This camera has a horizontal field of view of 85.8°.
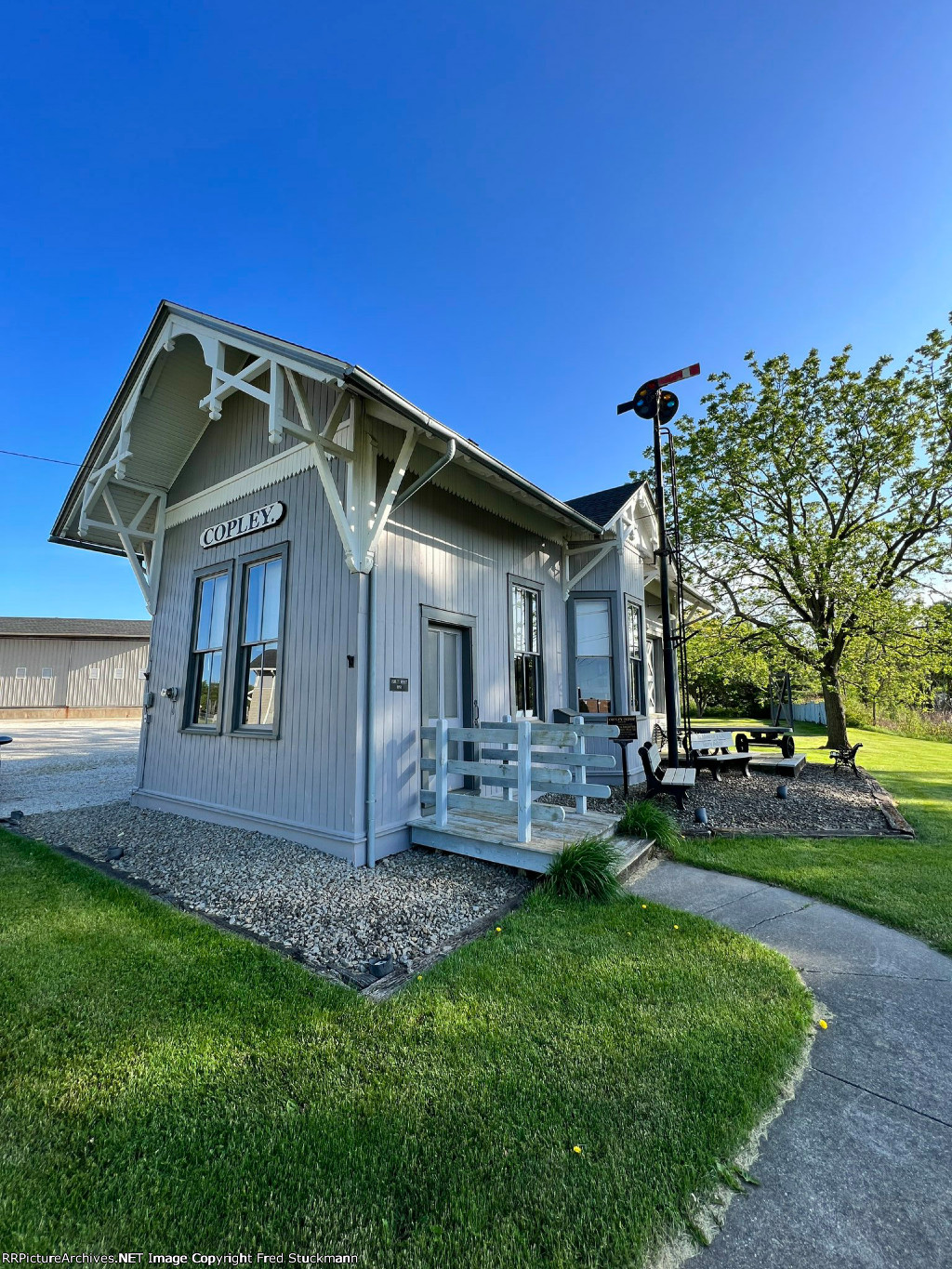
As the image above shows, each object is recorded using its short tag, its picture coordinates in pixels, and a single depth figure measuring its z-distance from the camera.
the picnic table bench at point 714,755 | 8.66
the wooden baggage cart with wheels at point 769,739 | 9.98
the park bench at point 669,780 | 7.00
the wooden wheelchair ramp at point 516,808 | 4.83
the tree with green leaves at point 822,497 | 12.30
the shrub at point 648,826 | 5.57
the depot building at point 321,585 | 5.24
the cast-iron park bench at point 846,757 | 9.50
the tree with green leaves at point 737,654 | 13.69
